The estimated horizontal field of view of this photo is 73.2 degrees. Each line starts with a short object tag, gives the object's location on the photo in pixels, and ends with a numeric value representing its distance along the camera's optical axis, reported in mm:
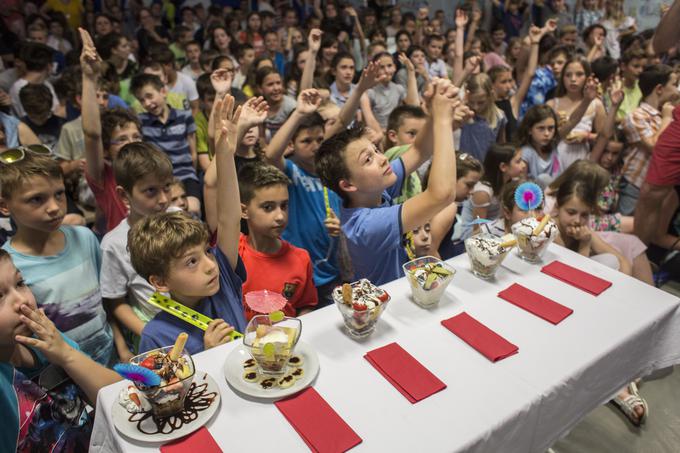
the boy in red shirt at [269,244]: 1923
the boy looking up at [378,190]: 1472
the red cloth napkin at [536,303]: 1372
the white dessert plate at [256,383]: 1083
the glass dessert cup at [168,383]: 984
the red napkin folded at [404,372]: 1104
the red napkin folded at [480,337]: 1223
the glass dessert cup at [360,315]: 1235
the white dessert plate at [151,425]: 975
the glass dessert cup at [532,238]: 1621
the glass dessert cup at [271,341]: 1096
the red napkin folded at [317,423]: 968
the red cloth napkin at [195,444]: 964
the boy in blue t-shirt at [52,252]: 1696
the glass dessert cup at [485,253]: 1507
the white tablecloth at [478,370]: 1014
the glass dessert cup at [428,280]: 1378
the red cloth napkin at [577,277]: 1507
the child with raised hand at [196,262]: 1373
